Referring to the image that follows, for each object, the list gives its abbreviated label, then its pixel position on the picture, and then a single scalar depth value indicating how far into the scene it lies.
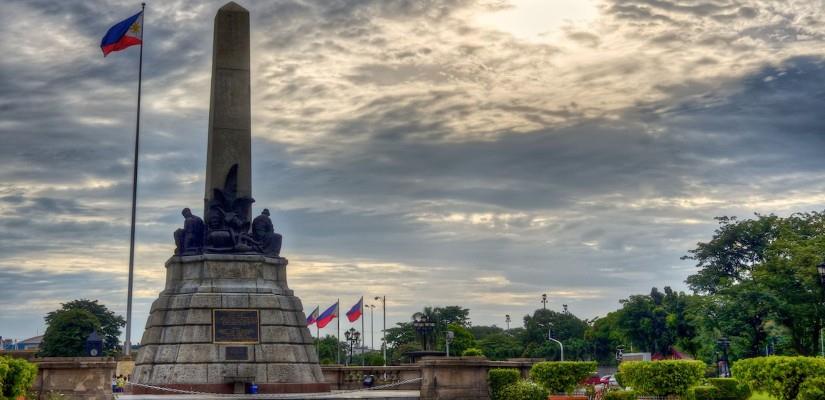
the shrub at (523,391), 25.12
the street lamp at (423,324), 40.91
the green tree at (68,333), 71.94
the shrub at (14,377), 17.20
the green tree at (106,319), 80.81
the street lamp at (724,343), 42.87
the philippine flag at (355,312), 50.59
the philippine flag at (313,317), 49.47
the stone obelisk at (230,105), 28.70
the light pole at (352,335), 75.18
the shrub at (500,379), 25.75
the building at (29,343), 117.12
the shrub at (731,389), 29.68
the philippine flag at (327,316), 45.72
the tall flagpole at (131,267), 35.16
